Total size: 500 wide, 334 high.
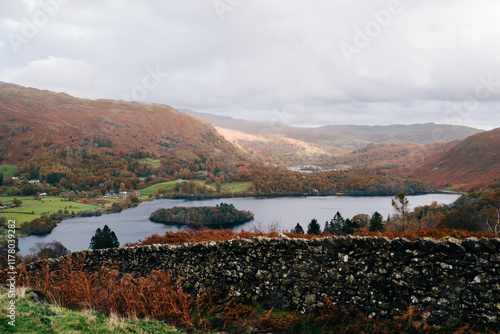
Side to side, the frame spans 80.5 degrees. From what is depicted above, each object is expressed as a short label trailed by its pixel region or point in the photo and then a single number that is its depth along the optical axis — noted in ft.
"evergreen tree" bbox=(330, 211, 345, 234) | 111.04
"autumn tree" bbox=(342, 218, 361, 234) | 90.68
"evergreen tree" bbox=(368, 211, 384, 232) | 89.12
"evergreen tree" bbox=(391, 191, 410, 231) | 73.05
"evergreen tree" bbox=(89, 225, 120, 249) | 104.63
